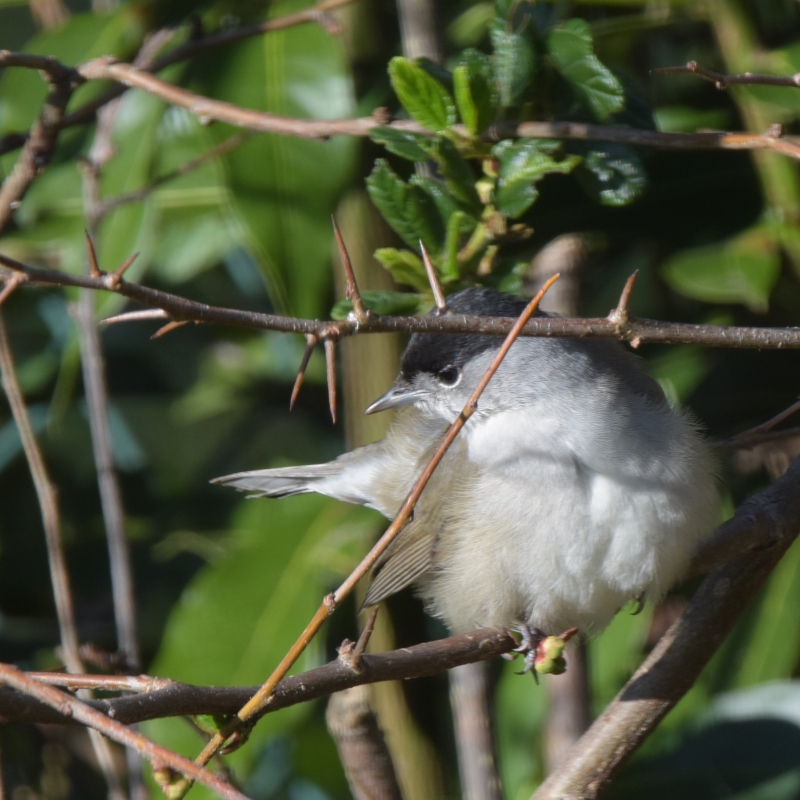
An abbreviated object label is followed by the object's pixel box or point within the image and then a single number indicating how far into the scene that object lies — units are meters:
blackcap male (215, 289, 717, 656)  3.88
